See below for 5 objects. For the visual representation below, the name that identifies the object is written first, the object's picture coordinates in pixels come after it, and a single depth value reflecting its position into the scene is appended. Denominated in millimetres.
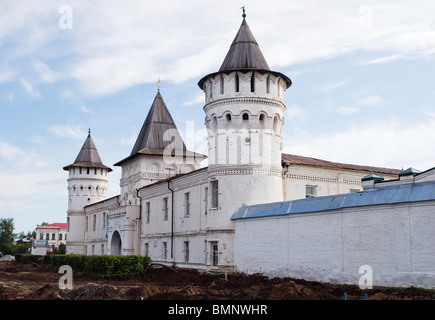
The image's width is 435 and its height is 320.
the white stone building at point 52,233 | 123812
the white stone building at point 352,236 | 15133
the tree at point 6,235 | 92312
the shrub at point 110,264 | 27078
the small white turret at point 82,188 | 50188
